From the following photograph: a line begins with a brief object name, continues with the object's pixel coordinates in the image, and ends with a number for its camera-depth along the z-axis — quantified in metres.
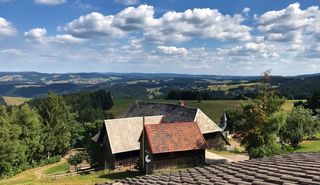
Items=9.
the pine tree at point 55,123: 58.97
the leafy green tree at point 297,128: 45.37
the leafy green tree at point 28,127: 52.97
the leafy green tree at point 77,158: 42.51
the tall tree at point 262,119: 31.83
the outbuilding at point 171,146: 32.56
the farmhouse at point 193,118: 44.88
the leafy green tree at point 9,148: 47.55
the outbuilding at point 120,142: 39.23
